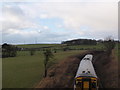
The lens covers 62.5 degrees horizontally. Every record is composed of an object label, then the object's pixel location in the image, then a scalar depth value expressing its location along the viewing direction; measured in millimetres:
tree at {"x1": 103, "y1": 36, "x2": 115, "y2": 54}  32927
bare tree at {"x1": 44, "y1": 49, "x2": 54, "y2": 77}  16425
